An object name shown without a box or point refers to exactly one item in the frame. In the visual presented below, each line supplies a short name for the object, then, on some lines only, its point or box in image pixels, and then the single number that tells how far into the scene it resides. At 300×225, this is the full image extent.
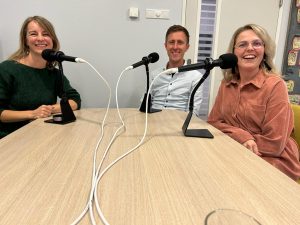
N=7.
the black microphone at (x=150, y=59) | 1.27
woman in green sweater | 1.28
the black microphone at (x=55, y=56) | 1.08
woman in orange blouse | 1.04
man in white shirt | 1.72
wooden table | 0.48
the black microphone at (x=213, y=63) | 0.92
